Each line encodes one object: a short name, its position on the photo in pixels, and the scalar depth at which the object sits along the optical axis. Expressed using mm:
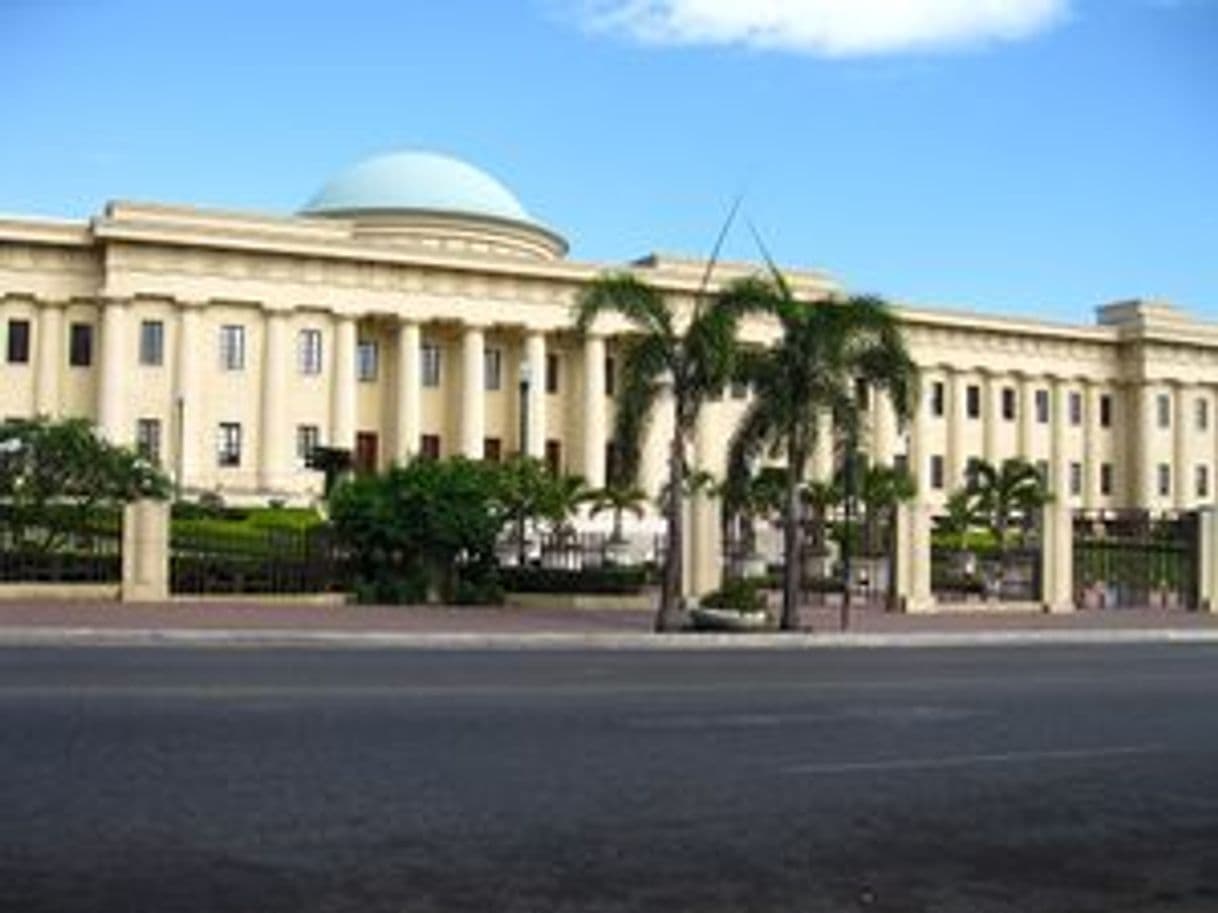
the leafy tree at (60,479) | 31234
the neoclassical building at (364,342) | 75812
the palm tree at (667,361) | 29500
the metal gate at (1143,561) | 43344
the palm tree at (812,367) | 30031
